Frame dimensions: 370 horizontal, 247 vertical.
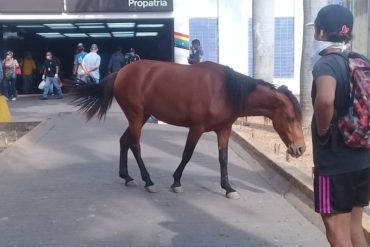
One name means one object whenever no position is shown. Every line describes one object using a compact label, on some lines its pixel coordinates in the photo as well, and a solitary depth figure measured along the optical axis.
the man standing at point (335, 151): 3.71
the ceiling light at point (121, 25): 24.23
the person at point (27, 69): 25.41
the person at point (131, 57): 17.92
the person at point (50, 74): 21.80
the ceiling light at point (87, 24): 23.02
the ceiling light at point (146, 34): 31.06
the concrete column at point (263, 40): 14.88
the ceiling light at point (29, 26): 25.39
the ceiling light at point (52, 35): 30.13
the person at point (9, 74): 21.77
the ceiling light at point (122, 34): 30.59
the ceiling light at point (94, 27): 25.67
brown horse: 6.94
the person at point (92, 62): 17.01
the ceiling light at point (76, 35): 30.31
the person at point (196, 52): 16.56
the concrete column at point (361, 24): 10.44
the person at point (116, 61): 22.12
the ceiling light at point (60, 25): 23.82
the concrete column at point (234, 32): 21.11
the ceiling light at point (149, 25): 24.94
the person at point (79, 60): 17.50
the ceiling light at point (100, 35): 30.96
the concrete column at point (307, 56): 11.98
